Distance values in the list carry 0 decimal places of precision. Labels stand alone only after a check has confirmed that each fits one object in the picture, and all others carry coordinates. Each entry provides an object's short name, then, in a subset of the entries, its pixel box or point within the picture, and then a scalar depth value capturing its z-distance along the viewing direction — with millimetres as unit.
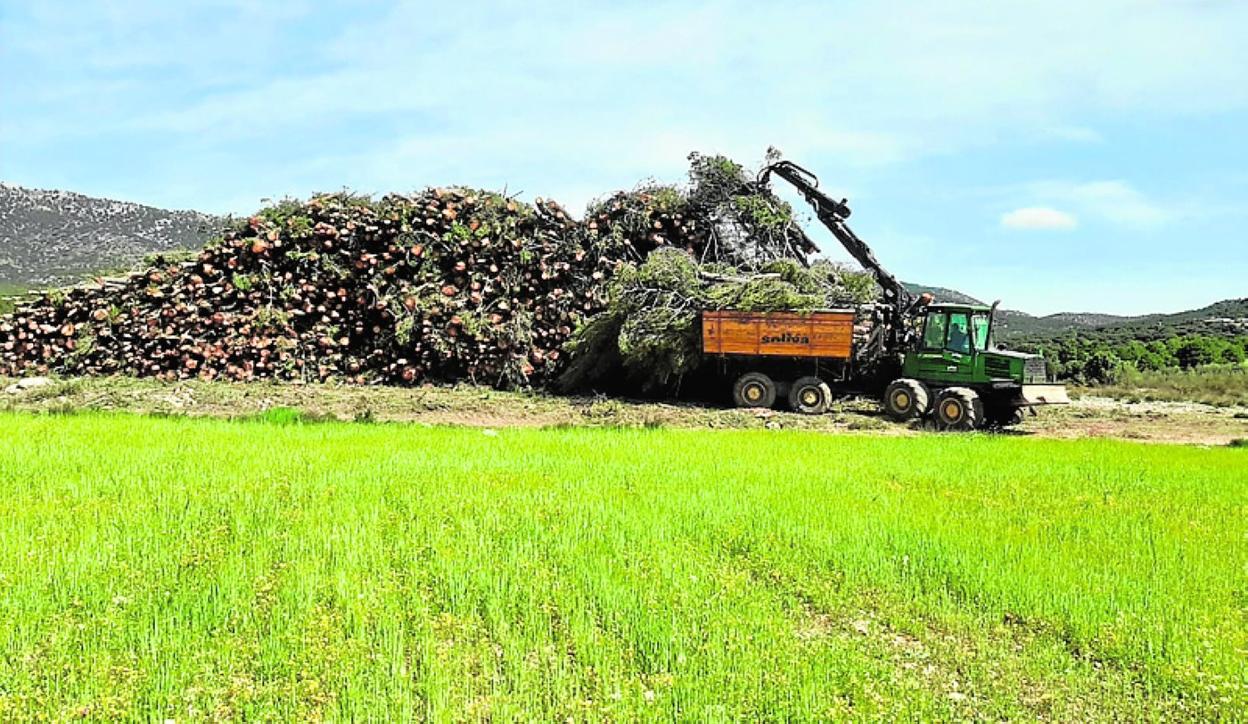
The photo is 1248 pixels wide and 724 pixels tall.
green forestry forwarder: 14453
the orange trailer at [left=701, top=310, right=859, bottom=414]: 15820
